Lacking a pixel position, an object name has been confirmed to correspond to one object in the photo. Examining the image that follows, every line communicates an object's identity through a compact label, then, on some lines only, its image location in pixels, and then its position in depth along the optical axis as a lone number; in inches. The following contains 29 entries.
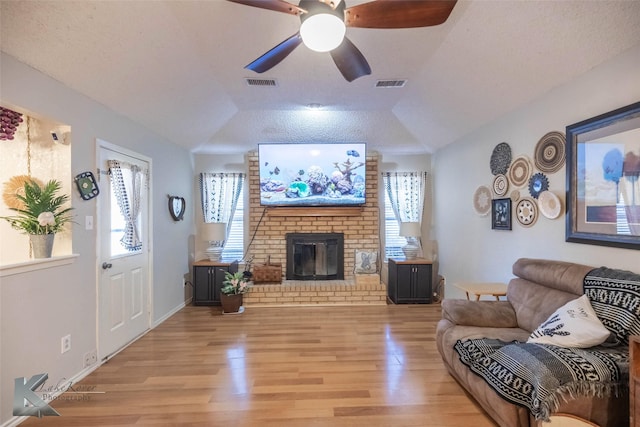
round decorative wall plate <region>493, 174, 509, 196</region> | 125.5
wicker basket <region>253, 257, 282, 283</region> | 185.3
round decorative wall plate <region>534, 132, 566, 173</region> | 98.2
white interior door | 109.2
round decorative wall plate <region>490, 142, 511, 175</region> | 124.0
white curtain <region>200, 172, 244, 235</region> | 198.1
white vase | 83.2
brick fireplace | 199.3
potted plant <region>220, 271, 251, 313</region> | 162.2
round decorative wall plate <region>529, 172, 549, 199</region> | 104.7
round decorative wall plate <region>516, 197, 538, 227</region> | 109.6
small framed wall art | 122.8
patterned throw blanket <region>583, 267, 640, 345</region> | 68.4
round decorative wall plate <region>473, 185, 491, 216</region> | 137.6
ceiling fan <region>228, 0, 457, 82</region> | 61.2
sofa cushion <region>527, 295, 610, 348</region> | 69.8
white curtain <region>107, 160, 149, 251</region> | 116.4
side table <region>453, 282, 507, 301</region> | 110.0
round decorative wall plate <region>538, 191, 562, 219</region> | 98.8
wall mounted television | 184.7
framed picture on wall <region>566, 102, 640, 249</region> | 76.1
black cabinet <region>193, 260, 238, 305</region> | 176.9
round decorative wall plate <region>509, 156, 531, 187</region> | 113.5
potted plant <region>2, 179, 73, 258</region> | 81.7
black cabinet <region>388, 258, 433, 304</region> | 179.2
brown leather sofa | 62.3
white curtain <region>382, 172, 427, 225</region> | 201.0
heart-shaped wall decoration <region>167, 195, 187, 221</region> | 161.9
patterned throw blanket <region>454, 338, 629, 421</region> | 59.7
